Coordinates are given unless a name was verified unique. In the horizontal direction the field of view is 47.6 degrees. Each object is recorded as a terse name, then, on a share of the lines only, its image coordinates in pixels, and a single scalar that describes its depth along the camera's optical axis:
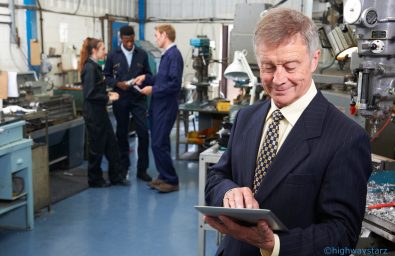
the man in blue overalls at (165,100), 3.64
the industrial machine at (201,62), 4.52
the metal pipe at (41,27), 4.79
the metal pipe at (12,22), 4.33
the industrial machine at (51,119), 3.48
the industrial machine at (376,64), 1.61
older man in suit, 0.95
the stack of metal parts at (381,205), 1.34
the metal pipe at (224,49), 6.00
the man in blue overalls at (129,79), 3.97
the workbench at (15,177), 2.81
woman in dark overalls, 3.62
